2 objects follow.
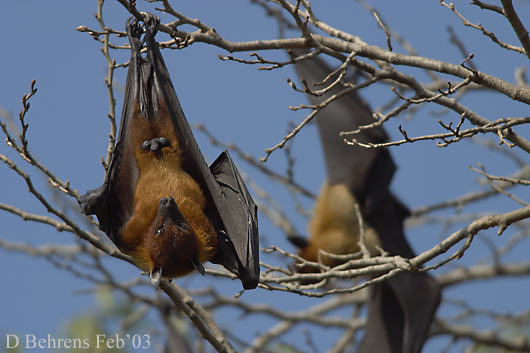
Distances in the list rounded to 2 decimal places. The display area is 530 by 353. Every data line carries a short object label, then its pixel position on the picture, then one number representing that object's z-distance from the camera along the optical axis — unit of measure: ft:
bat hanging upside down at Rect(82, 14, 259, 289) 37.52
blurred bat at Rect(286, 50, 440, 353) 68.44
